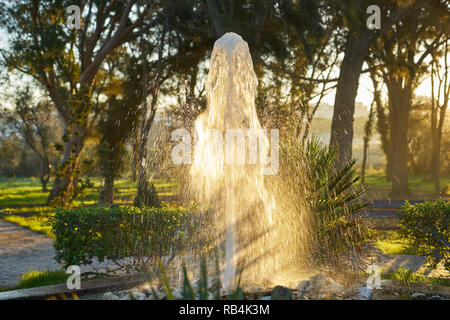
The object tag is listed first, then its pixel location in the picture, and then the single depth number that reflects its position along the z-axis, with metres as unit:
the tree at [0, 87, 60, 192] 28.75
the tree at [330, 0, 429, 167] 12.95
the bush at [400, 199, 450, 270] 6.79
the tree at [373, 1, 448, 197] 20.47
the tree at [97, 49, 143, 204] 17.28
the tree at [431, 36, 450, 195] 23.67
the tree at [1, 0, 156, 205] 15.46
